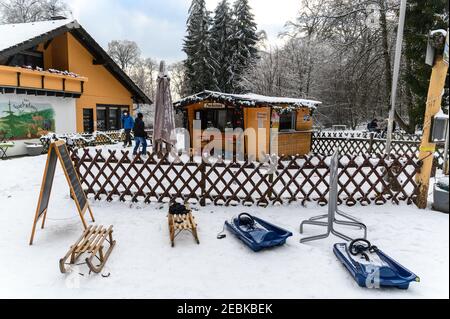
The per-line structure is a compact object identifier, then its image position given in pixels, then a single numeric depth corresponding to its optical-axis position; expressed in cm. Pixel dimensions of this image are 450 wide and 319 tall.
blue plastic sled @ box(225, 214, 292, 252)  398
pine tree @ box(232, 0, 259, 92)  2822
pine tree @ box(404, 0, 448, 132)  1112
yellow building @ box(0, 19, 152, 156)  1191
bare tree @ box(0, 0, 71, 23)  3041
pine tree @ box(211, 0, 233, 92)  2844
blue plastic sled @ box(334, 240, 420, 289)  308
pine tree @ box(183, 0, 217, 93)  2775
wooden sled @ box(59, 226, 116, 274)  337
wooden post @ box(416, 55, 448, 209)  519
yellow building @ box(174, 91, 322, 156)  1064
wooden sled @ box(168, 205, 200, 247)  423
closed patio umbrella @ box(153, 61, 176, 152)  754
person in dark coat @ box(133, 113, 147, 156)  1079
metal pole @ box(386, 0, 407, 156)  673
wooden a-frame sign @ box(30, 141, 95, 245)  431
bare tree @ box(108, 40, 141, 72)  4403
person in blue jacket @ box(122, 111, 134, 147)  1392
